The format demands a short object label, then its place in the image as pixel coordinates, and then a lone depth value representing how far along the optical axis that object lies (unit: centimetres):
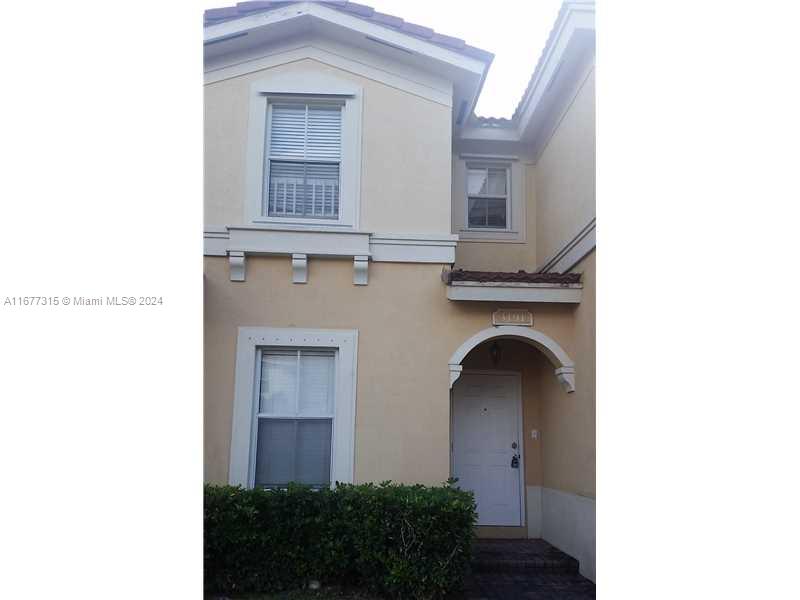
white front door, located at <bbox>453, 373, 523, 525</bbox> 805
